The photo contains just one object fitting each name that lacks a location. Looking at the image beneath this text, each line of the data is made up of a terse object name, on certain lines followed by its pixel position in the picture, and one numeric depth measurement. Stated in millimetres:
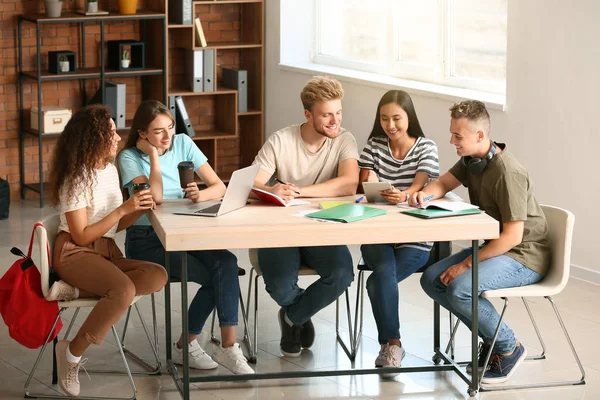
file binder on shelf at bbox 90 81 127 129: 10862
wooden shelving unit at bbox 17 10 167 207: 10567
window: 9022
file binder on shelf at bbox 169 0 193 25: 11043
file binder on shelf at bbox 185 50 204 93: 11320
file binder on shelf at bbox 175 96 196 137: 11273
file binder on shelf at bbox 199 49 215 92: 11371
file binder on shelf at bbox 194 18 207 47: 11269
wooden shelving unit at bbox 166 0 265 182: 11603
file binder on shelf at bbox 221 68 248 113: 11603
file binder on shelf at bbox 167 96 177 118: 11298
